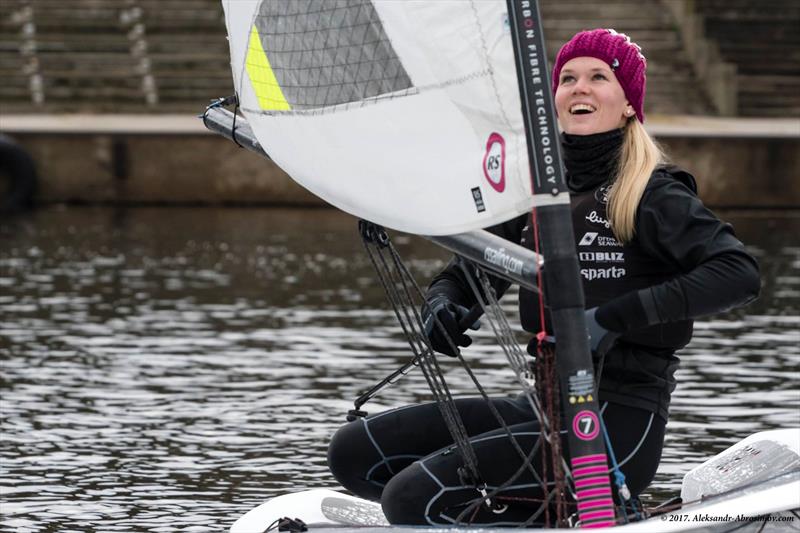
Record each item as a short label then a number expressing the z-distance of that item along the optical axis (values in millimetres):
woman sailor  9328
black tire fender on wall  42594
